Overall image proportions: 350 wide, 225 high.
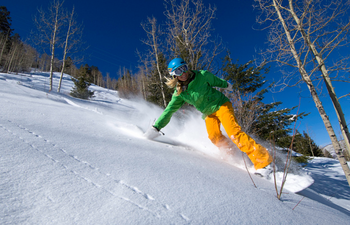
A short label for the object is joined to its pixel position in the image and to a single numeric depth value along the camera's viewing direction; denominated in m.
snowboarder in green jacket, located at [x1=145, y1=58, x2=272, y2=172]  2.60
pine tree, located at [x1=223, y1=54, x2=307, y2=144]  7.41
